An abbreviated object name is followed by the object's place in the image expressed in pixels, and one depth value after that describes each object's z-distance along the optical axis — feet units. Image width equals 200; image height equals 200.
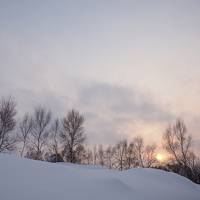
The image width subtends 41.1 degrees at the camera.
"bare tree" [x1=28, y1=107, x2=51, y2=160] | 112.16
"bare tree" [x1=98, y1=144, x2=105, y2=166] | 181.14
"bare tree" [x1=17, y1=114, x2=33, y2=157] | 110.81
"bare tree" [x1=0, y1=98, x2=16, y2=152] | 92.48
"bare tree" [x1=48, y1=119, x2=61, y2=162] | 120.14
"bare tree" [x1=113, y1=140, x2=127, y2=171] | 169.05
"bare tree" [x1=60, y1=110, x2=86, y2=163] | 116.67
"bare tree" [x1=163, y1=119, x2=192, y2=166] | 119.65
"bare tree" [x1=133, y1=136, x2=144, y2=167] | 166.69
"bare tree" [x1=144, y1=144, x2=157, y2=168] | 164.86
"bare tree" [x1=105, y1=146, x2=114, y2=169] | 177.39
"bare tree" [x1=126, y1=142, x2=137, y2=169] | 167.38
